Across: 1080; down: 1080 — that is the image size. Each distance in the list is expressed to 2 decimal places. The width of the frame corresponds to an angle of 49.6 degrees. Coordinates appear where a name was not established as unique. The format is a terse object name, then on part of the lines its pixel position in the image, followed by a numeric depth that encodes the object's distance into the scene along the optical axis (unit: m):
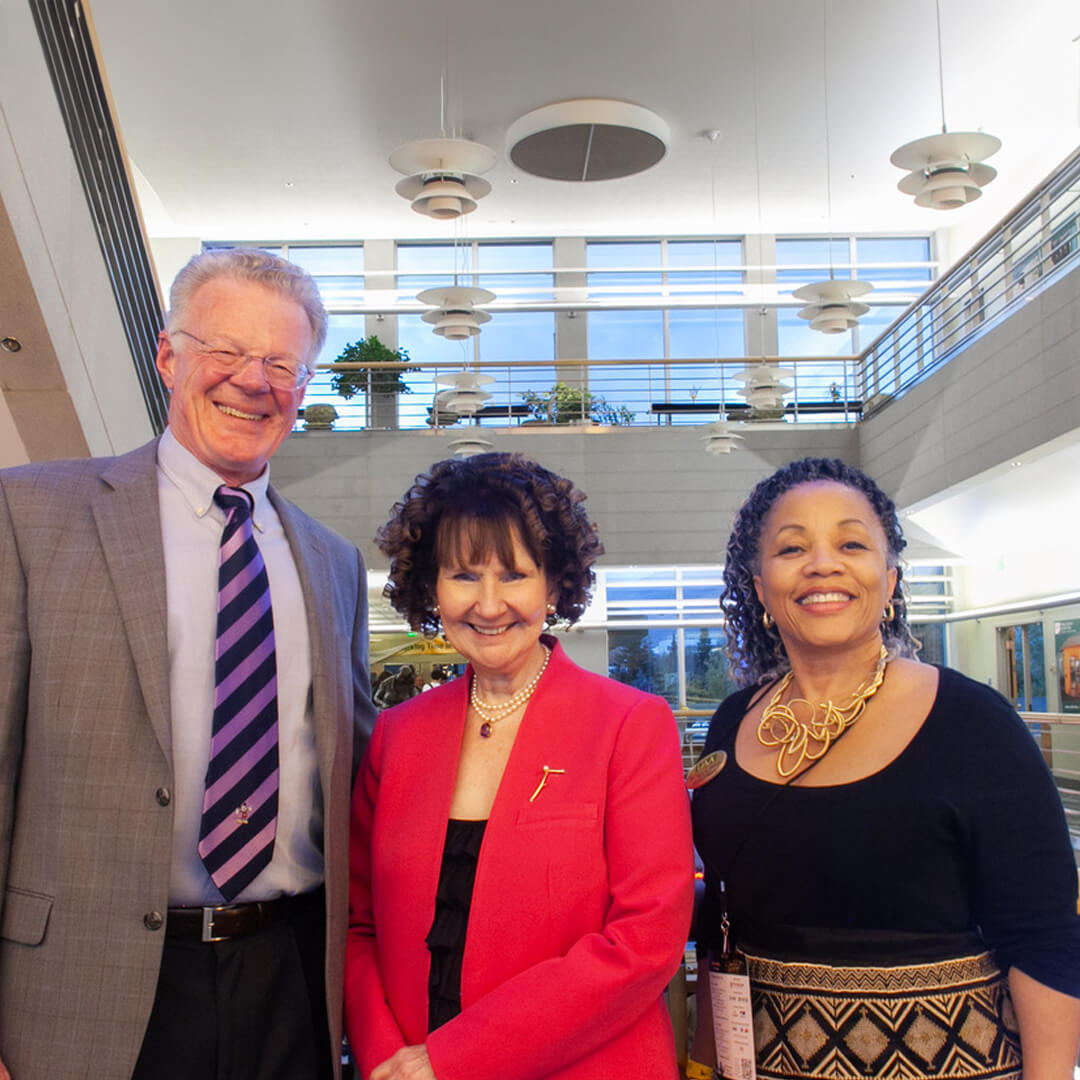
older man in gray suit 1.75
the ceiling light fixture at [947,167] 9.16
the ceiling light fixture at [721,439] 13.31
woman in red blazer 1.71
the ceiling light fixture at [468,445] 12.62
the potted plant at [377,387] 14.75
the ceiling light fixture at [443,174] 9.53
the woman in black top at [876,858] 1.83
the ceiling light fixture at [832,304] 11.99
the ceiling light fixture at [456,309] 12.55
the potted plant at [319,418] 14.41
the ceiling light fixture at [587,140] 13.22
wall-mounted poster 10.94
